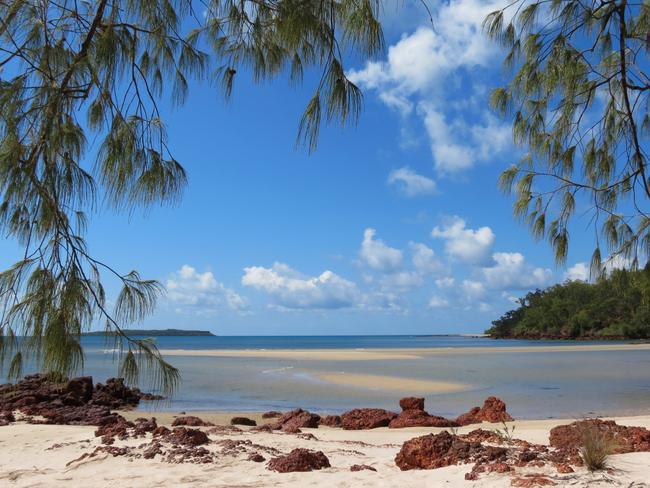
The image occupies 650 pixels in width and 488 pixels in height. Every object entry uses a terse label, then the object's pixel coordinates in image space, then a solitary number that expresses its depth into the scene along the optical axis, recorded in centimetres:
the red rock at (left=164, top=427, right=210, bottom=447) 664
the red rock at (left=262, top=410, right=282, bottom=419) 1157
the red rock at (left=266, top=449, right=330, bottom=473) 553
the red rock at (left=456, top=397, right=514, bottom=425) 985
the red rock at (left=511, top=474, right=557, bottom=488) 414
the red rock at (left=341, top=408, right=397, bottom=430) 998
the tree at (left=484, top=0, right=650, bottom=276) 509
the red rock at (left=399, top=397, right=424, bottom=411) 1046
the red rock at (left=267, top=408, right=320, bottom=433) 939
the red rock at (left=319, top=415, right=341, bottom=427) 1018
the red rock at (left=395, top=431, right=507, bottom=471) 503
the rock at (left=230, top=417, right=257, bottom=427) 1014
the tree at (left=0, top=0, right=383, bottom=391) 314
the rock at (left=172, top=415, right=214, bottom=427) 945
